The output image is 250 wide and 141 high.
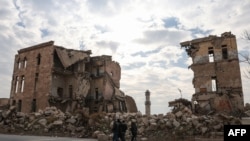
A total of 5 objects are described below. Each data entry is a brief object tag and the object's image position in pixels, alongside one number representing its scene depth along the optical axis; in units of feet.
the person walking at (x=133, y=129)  46.14
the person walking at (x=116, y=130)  40.22
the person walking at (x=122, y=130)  41.10
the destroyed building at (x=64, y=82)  114.83
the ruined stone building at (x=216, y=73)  97.55
